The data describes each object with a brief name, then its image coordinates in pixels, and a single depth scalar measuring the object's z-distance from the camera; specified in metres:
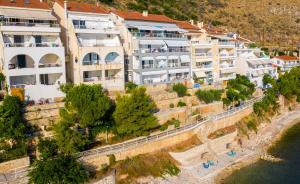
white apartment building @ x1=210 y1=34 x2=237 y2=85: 74.06
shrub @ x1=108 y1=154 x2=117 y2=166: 39.41
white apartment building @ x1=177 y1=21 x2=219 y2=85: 68.69
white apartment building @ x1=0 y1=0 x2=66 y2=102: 42.19
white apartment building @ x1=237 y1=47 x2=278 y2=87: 80.81
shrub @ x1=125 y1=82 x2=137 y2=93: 53.60
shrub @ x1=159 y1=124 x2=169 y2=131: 47.90
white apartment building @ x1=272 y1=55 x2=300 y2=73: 99.28
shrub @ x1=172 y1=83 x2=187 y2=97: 57.25
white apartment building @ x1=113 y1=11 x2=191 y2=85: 57.69
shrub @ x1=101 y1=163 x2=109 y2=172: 38.57
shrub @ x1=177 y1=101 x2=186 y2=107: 54.88
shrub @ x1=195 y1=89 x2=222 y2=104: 58.84
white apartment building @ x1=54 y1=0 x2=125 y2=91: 49.66
